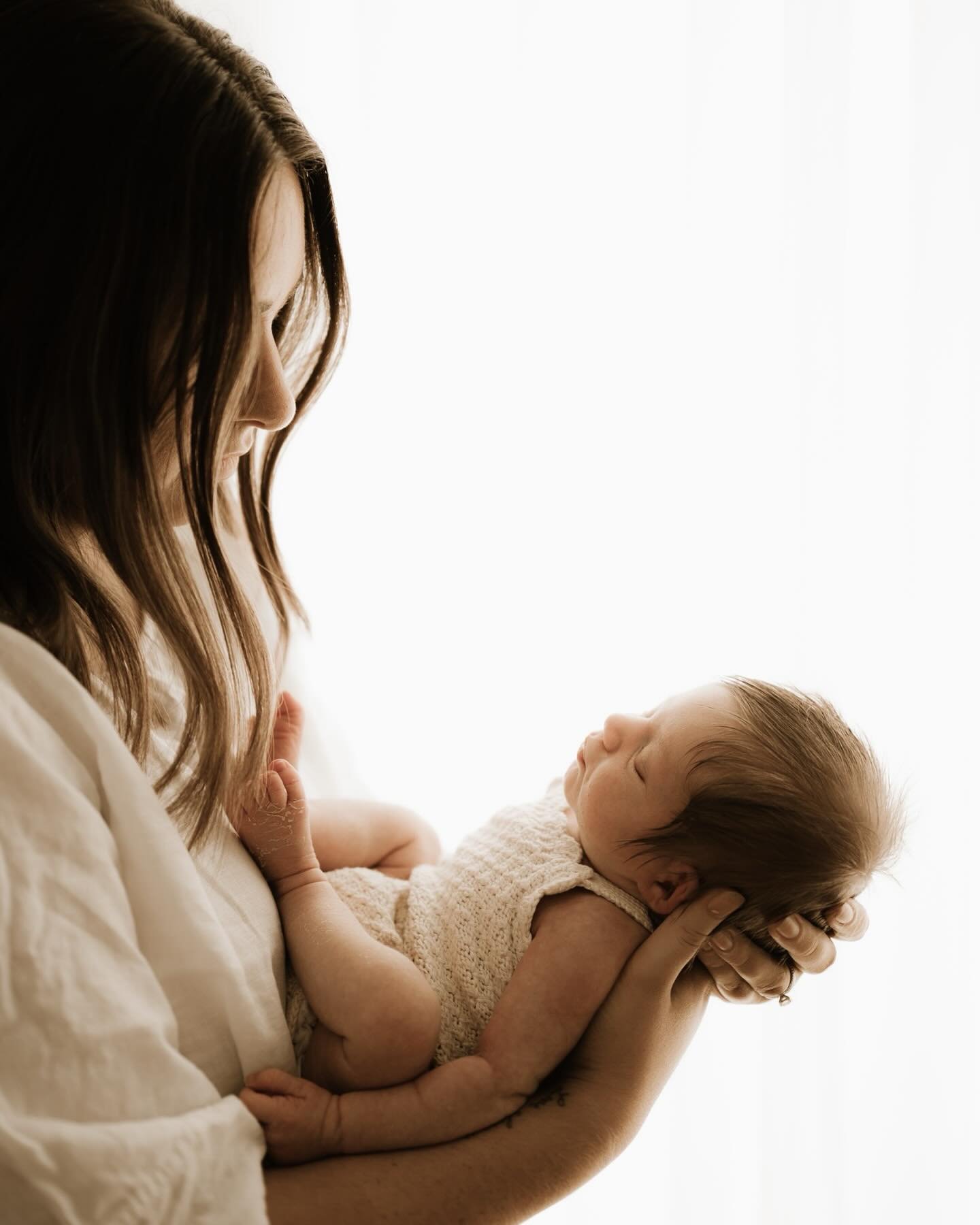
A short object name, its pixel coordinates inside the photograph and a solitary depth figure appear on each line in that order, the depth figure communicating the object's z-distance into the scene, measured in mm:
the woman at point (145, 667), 728
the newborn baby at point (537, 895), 962
